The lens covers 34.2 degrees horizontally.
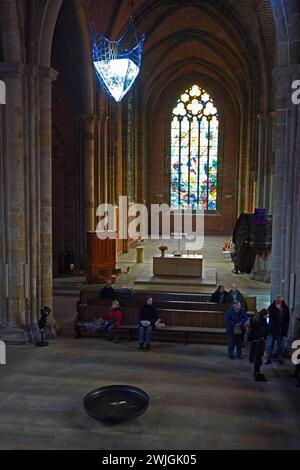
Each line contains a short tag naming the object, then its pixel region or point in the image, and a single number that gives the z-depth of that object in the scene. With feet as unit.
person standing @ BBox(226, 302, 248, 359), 32.96
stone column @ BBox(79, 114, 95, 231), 60.13
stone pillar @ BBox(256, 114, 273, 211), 61.41
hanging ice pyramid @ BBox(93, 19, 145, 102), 42.73
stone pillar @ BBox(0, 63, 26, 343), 35.17
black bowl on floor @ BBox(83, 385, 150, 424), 22.16
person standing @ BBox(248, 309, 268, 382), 29.43
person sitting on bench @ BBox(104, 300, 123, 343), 36.58
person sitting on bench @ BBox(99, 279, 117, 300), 40.04
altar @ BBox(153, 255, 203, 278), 55.98
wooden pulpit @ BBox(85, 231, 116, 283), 56.29
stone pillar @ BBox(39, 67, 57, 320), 36.65
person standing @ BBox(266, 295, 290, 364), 31.94
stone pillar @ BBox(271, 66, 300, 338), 32.73
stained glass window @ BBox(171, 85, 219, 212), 108.37
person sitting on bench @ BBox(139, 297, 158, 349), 34.63
